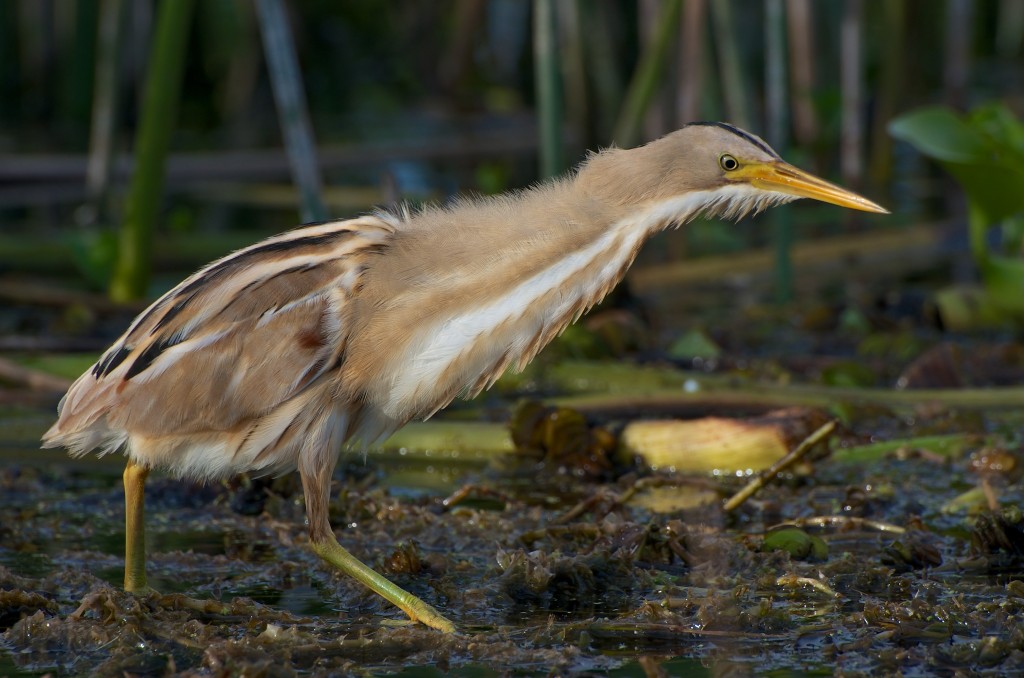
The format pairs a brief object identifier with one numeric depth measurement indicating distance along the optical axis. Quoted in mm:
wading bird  6711
